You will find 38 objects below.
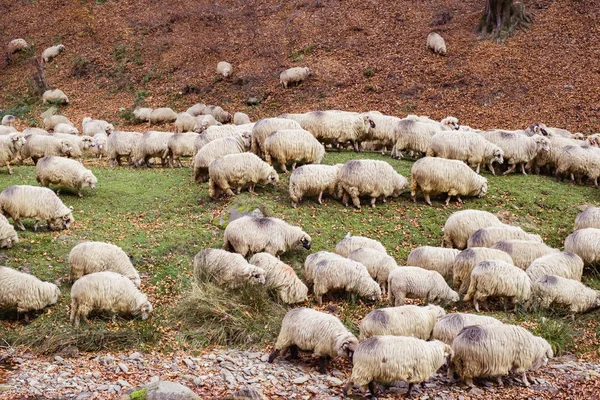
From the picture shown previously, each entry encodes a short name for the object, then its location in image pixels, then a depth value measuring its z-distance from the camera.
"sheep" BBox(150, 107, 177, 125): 29.06
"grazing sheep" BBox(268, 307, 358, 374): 9.44
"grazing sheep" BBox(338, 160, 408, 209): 15.28
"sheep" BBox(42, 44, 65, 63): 38.03
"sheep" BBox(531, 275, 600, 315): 11.40
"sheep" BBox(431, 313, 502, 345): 10.02
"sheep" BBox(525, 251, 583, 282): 12.07
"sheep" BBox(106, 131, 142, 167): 20.25
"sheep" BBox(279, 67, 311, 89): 30.19
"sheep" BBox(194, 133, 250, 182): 16.97
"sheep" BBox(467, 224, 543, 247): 13.30
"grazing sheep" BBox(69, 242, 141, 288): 11.47
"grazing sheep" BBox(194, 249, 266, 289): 11.53
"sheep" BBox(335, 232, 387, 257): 13.08
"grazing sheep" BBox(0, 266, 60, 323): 10.46
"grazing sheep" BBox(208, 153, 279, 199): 15.54
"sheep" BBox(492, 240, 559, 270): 12.62
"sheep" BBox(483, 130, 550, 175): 17.83
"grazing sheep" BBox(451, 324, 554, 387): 9.17
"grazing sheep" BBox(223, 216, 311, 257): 12.83
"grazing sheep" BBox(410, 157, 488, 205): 15.62
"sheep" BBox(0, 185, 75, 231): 13.45
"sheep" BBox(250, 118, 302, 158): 17.88
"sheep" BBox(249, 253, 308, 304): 11.66
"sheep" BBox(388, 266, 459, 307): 11.45
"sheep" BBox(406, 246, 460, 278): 12.66
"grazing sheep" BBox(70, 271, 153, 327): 10.33
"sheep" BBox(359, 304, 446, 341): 9.94
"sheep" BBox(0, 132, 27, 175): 18.20
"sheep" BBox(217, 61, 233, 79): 32.19
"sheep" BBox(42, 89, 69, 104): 33.00
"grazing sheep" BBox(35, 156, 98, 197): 15.65
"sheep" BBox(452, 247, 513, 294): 11.98
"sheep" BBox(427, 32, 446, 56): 29.88
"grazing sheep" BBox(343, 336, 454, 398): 8.71
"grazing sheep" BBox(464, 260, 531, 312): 11.28
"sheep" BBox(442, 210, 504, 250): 13.91
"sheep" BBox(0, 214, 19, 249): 12.41
